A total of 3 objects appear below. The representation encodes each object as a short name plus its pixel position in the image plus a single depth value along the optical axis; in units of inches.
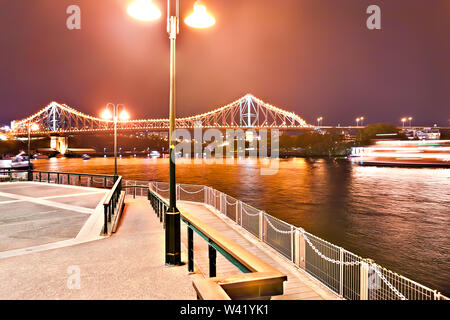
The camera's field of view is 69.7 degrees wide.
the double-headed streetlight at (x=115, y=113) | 990.2
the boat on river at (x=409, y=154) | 3115.2
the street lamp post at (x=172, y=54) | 227.0
